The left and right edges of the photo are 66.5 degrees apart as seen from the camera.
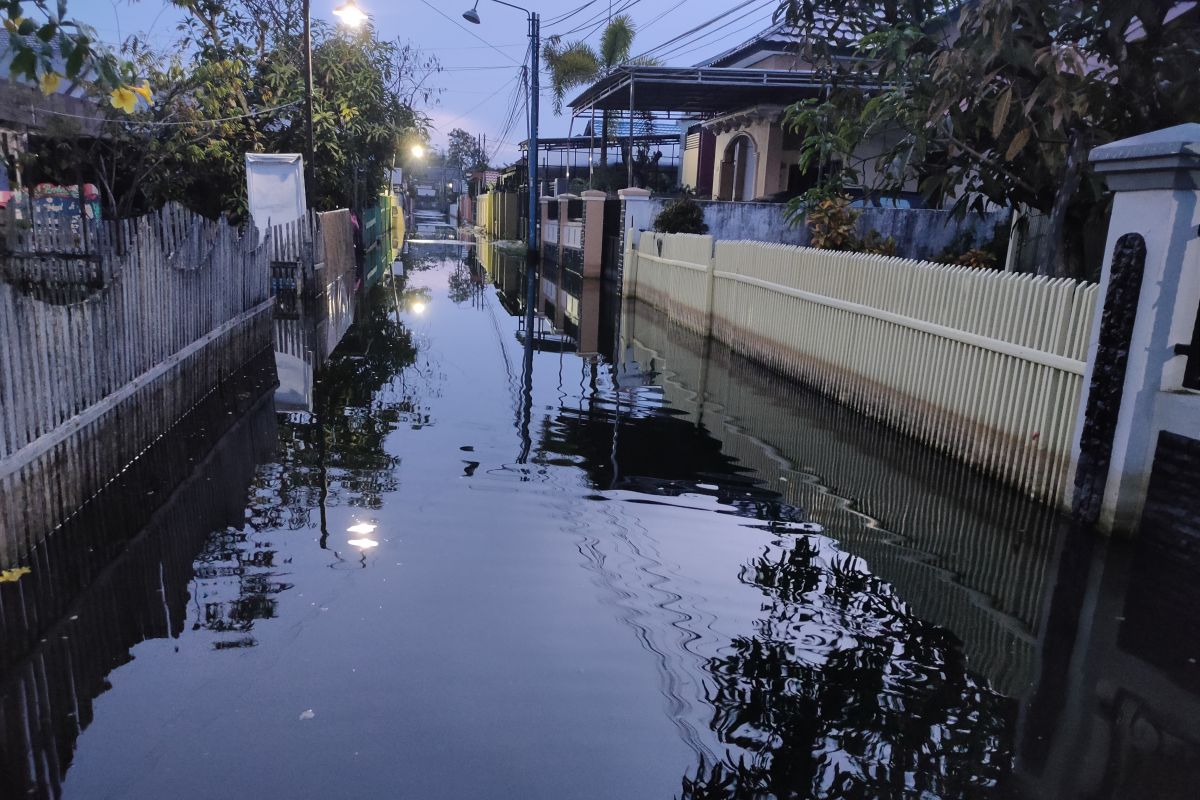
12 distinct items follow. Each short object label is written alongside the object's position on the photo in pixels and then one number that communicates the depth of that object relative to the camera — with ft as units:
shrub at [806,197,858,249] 42.68
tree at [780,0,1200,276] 26.40
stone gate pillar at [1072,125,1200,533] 17.40
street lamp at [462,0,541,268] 88.07
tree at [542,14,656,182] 105.09
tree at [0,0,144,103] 11.00
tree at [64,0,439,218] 58.23
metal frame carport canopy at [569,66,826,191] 65.62
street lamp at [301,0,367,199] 61.52
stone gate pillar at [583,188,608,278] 74.74
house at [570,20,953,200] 66.28
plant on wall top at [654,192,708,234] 59.93
